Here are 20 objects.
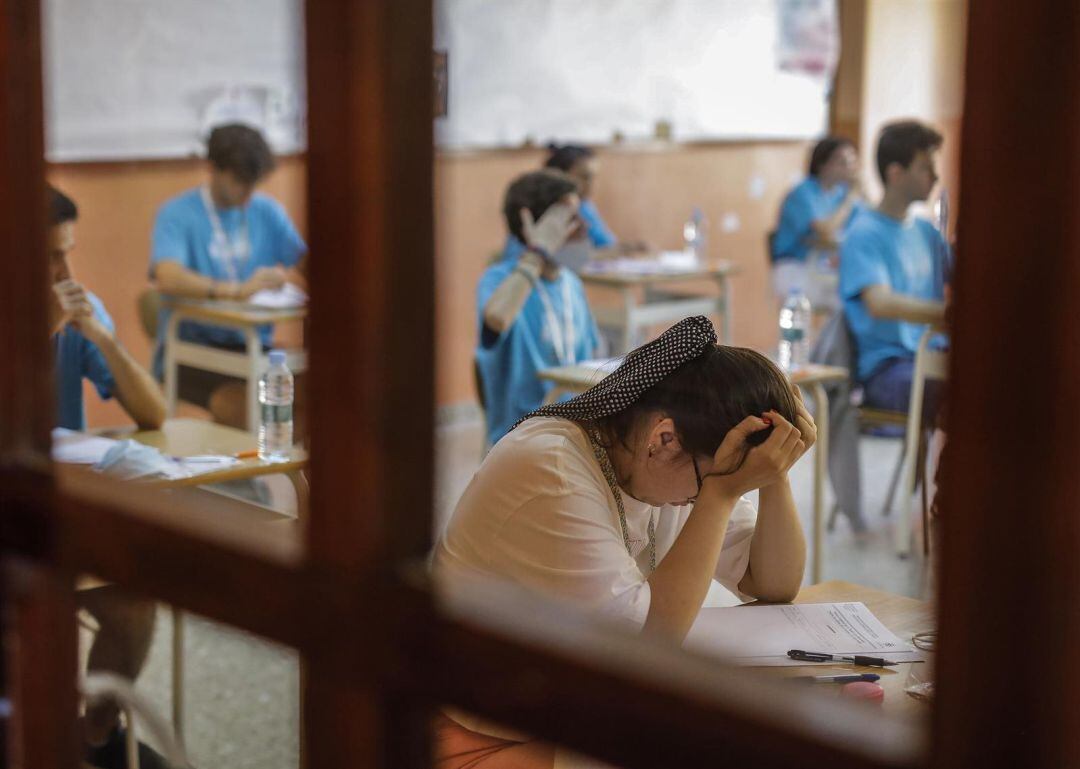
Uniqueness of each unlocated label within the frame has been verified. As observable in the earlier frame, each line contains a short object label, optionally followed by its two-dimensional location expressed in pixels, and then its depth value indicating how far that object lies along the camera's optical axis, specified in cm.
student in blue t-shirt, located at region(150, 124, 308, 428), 396
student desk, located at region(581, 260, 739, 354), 486
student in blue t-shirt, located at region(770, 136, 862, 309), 565
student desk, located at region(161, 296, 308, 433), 382
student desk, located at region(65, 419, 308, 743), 238
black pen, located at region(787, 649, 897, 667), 156
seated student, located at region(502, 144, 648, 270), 550
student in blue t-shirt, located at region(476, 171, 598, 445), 366
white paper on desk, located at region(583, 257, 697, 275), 521
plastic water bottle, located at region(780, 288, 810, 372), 387
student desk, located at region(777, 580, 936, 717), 150
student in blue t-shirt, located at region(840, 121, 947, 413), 395
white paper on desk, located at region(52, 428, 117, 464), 242
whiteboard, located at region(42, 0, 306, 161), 421
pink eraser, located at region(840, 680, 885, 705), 145
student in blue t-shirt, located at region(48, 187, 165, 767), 247
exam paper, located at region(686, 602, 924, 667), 159
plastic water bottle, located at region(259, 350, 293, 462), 282
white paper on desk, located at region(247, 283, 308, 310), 404
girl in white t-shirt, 155
